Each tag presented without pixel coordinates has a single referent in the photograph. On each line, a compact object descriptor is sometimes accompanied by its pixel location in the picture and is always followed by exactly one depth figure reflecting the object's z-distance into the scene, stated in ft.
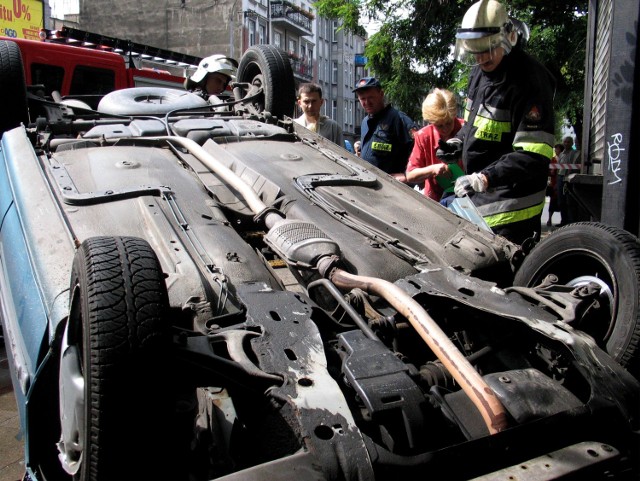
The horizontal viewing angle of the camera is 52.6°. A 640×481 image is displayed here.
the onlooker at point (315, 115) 19.21
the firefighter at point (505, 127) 11.81
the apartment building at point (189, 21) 109.91
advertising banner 58.13
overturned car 6.22
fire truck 29.50
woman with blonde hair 14.94
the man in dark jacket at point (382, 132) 17.30
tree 28.94
